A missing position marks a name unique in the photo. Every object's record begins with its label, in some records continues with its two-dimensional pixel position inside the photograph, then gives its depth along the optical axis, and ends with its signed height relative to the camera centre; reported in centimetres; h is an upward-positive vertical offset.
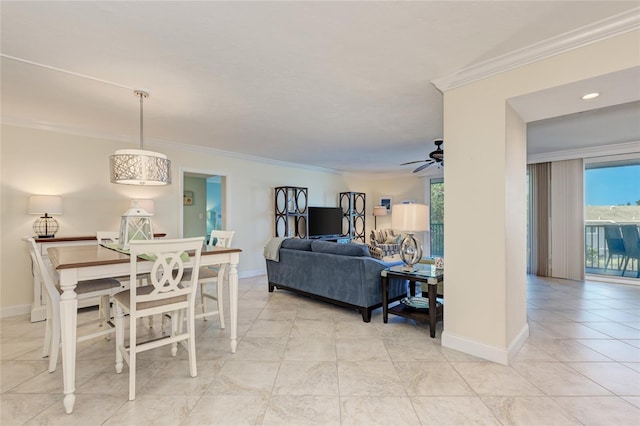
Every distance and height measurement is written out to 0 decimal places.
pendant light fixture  250 +41
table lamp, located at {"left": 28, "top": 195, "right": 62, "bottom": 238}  349 +3
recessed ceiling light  222 +92
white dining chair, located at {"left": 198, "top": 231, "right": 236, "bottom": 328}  298 -65
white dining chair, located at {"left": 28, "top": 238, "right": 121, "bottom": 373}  213 -65
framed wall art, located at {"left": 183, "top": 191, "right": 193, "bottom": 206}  714 +39
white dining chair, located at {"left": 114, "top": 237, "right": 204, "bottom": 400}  194 -59
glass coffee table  287 -93
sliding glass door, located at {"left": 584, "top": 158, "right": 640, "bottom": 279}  511 -5
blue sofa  337 -77
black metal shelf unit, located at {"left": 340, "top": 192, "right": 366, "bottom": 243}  805 +0
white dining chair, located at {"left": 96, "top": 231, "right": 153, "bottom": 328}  338 -27
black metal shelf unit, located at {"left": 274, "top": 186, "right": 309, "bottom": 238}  634 +5
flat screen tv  708 -19
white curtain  549 -9
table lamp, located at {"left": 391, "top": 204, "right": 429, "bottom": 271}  301 -5
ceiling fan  402 +81
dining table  182 -40
